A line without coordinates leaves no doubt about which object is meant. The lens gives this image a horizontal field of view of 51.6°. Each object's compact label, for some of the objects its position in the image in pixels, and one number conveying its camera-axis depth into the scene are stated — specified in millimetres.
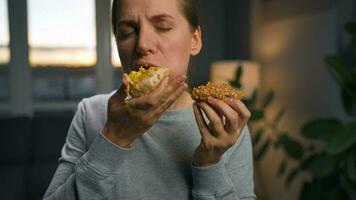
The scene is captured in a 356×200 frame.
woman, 580
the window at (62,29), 3930
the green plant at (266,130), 2029
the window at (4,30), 3799
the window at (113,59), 4035
